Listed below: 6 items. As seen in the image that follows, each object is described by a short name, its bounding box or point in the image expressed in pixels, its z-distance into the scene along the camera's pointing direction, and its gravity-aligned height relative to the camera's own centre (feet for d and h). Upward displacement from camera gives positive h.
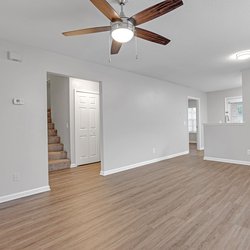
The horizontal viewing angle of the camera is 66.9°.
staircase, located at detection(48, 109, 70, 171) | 16.57 -2.32
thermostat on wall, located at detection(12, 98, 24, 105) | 10.01 +1.46
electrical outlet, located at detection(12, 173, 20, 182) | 9.93 -2.56
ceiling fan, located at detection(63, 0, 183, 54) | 5.34 +3.40
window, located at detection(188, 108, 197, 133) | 31.79 +1.10
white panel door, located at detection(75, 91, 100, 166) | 18.26 +0.01
